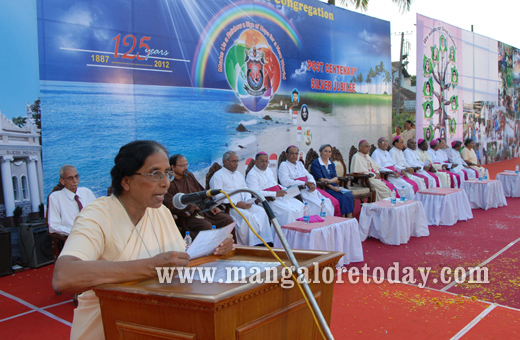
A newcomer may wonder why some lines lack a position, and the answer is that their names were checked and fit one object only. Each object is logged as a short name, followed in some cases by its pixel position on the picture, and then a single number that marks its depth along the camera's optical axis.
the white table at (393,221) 6.00
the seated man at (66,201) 4.32
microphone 1.59
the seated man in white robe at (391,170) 8.43
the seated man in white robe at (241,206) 5.91
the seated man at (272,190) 6.23
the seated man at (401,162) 9.04
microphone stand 1.42
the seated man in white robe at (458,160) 11.06
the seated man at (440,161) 10.17
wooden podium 1.33
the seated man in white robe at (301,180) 6.82
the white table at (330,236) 4.77
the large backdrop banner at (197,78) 5.01
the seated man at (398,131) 11.16
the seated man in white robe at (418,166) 9.44
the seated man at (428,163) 9.83
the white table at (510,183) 10.38
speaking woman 1.50
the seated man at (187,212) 5.10
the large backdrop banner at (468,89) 12.09
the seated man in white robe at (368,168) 8.11
